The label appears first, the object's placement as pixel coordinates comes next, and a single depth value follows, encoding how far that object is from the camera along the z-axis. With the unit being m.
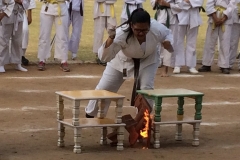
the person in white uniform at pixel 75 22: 12.53
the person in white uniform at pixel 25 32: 11.80
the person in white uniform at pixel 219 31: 11.83
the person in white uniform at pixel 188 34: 11.68
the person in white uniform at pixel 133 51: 6.87
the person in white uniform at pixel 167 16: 11.37
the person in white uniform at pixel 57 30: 11.28
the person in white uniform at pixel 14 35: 11.19
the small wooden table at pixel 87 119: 6.40
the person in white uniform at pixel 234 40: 12.33
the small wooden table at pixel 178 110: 6.70
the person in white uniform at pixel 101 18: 12.22
